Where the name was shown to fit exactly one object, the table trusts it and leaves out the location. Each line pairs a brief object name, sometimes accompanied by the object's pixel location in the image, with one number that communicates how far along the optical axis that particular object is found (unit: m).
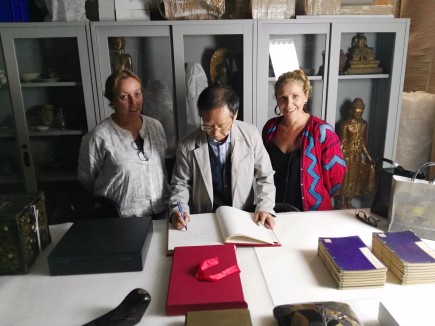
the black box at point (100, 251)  1.05
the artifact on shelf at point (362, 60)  2.42
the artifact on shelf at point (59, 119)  2.39
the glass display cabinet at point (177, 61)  2.16
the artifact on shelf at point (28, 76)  2.24
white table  0.87
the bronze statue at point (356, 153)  2.56
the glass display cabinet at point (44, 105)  2.14
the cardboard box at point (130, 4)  2.11
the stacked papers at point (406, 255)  0.96
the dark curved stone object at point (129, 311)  0.83
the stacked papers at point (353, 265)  0.96
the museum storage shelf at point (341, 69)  2.25
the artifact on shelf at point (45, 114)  2.36
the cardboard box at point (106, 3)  2.11
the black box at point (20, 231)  1.02
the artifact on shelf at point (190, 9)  2.13
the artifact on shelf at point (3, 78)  2.22
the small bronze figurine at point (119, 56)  2.21
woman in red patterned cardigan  1.75
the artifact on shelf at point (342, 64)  2.40
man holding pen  1.52
